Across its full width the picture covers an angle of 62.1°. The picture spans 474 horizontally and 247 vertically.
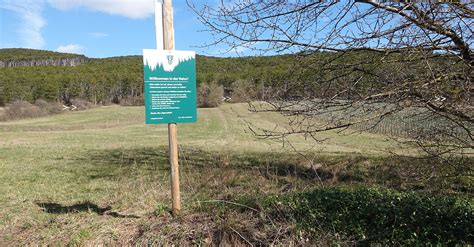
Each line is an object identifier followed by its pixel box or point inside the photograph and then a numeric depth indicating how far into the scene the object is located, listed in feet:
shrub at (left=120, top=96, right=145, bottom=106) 341.80
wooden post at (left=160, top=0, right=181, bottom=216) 15.84
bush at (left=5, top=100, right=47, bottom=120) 219.82
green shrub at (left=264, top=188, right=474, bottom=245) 12.67
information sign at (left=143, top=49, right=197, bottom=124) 15.29
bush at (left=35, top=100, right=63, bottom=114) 253.81
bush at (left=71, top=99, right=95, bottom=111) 311.88
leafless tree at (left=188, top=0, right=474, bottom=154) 13.34
